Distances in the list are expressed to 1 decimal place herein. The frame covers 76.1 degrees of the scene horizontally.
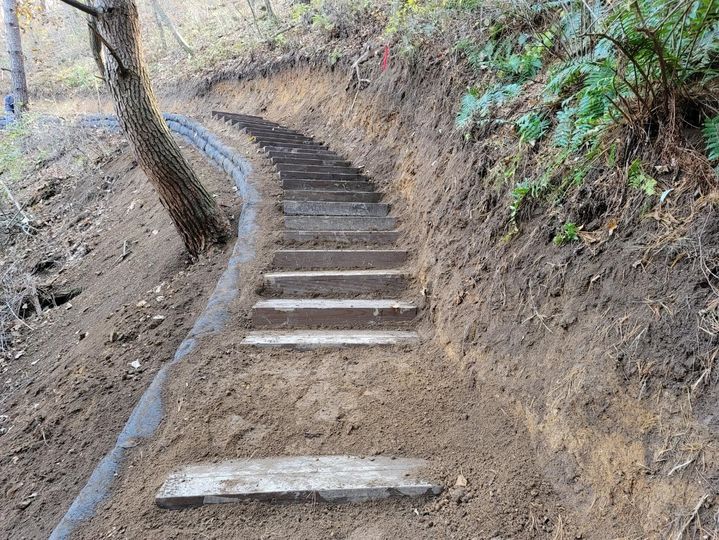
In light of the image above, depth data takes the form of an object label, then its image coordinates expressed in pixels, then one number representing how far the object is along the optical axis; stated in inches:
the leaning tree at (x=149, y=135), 175.6
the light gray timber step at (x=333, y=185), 258.7
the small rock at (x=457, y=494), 92.5
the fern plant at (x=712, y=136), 83.7
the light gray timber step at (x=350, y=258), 195.0
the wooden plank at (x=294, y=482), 91.1
